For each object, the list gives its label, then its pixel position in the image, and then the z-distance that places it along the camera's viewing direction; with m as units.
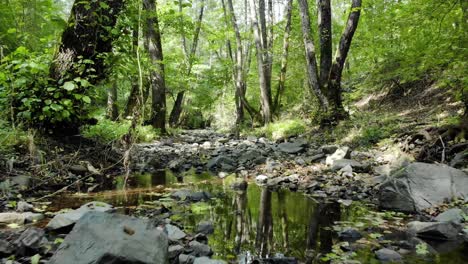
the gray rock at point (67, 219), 2.69
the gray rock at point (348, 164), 5.52
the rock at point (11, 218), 2.87
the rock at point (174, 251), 2.33
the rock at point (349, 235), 2.96
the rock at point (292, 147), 8.01
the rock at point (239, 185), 5.07
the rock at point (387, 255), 2.50
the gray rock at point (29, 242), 2.20
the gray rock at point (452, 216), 3.12
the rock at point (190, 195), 4.25
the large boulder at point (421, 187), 3.72
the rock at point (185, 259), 2.32
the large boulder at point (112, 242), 1.84
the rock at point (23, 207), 3.28
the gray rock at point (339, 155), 6.13
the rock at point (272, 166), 6.29
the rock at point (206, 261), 2.28
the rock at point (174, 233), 2.75
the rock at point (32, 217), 2.99
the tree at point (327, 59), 8.98
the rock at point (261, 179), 5.52
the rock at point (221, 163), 7.07
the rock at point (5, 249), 2.14
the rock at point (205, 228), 3.11
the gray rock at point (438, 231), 2.89
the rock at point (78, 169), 4.77
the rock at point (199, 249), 2.52
